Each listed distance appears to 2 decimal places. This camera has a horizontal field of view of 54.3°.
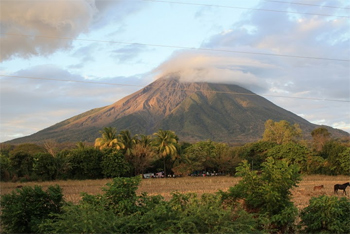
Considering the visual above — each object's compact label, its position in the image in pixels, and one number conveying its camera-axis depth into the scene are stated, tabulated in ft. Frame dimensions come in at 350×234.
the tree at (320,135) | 327.82
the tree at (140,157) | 194.90
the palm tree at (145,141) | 206.49
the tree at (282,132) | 335.28
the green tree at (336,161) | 183.11
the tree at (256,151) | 227.20
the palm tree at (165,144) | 204.85
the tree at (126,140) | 199.86
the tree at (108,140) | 195.72
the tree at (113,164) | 174.09
